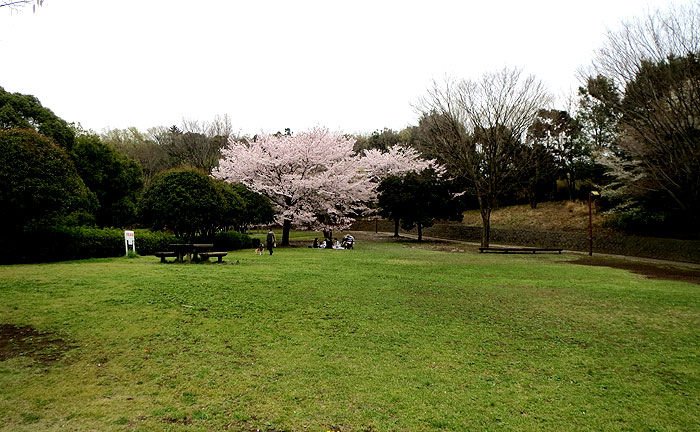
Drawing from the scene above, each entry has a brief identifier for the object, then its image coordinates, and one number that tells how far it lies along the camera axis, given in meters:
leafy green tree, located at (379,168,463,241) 32.00
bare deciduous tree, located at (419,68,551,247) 24.30
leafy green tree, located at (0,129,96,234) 12.94
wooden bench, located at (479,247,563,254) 23.62
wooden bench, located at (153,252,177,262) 13.81
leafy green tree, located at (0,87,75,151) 20.88
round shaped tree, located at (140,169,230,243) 18.19
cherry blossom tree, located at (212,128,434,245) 26.31
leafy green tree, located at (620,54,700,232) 15.69
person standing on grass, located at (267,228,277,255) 19.69
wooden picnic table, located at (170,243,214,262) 14.24
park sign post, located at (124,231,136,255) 16.45
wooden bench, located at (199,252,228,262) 14.15
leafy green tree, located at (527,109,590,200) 33.09
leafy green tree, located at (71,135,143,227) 25.22
